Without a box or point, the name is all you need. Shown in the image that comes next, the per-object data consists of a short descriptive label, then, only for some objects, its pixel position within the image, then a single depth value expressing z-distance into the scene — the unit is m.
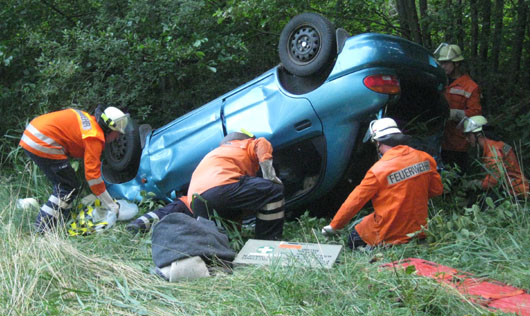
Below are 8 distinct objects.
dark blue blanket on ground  3.63
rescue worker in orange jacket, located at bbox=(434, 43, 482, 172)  5.61
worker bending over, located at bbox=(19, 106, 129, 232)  5.24
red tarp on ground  2.73
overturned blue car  4.27
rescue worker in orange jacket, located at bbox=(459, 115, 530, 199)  4.63
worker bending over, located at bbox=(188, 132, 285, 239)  4.36
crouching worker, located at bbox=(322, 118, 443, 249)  3.98
